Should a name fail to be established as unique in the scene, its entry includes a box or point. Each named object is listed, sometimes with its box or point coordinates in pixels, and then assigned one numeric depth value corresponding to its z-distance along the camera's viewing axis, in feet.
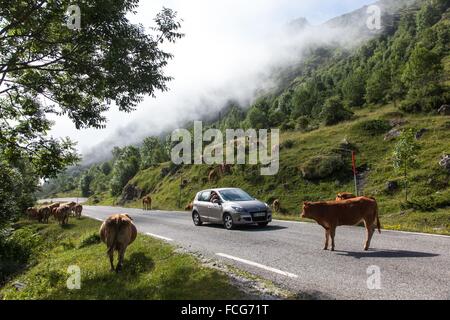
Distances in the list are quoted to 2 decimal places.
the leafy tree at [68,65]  31.91
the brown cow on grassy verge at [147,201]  169.78
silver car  51.70
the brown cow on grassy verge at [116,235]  30.83
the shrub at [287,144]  174.50
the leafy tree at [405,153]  102.38
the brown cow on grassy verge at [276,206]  117.73
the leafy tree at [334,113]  194.91
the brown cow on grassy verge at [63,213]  96.68
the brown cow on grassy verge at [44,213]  111.44
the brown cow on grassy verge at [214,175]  183.21
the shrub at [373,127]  159.12
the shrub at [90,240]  53.47
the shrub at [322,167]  136.98
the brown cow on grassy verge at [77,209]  114.47
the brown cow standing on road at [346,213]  32.86
